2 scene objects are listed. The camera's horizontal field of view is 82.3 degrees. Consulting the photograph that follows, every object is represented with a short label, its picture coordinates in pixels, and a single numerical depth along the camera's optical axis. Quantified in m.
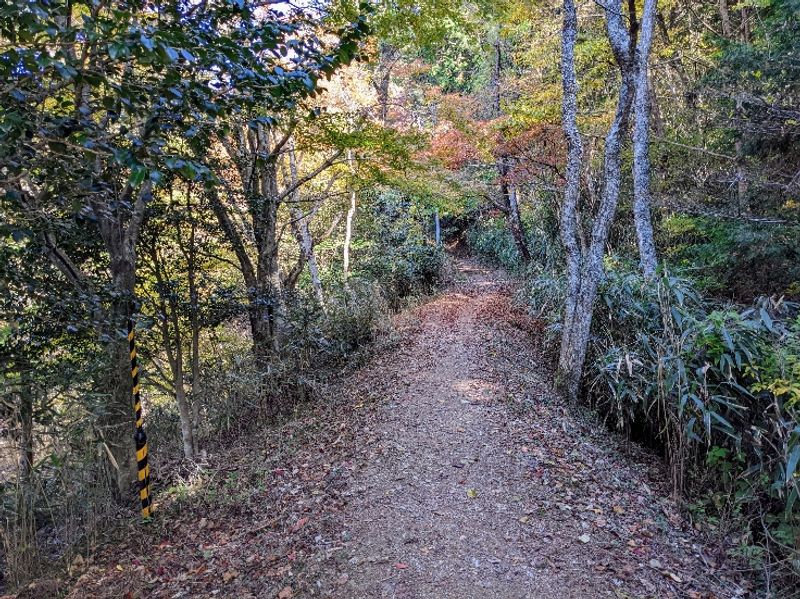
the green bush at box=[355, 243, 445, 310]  12.34
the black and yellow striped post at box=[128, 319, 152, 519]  4.56
